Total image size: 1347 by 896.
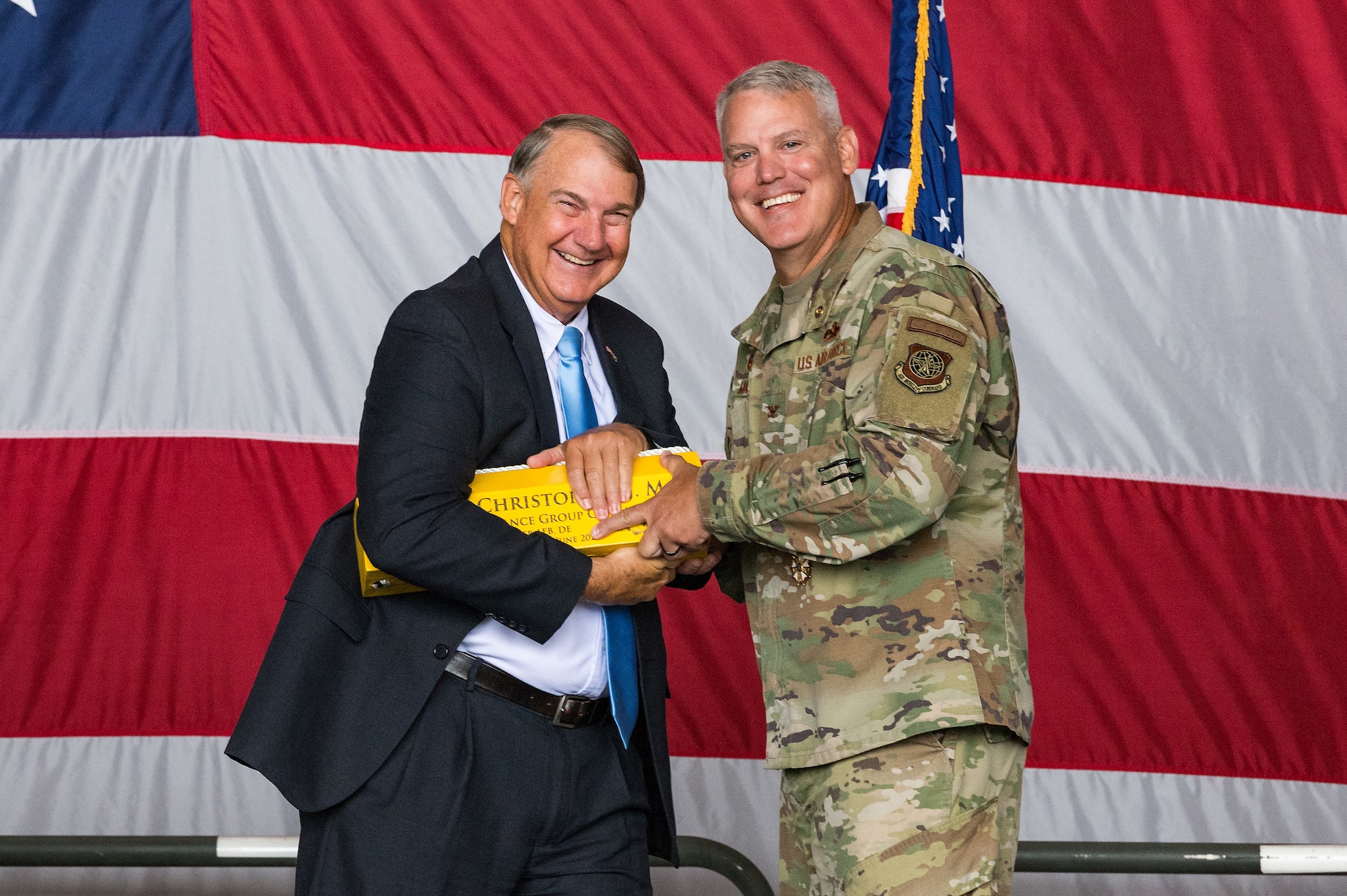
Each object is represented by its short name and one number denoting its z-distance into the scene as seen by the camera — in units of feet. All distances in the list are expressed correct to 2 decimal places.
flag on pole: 16.29
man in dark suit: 14.25
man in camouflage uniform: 14.24
